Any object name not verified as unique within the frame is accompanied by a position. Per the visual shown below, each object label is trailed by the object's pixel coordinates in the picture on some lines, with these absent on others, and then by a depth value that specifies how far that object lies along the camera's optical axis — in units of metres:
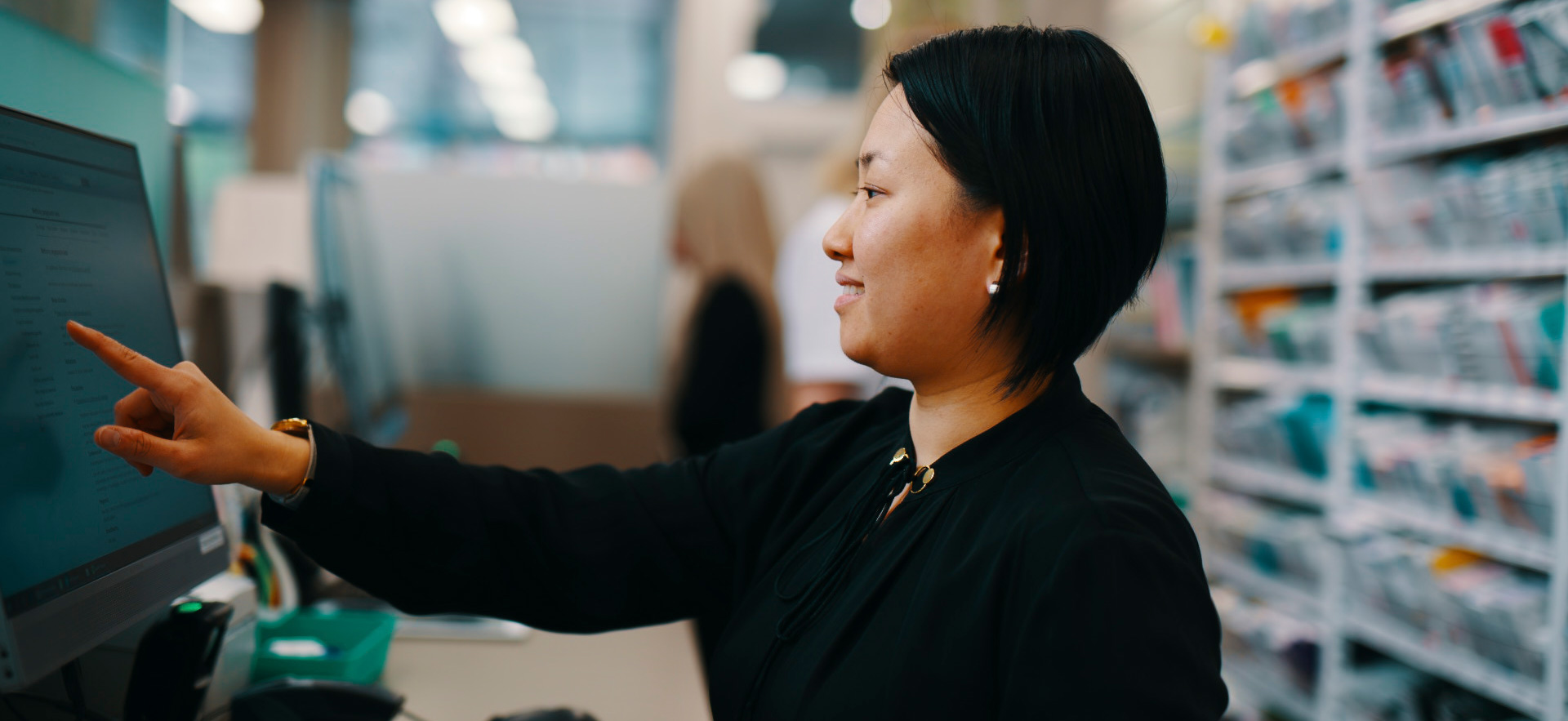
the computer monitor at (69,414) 0.63
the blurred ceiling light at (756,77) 4.11
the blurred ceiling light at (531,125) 6.67
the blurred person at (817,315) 2.11
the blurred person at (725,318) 2.35
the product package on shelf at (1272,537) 2.30
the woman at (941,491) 0.62
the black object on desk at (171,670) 0.79
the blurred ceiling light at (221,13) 4.12
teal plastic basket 1.01
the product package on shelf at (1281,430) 2.27
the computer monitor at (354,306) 1.60
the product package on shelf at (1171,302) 2.83
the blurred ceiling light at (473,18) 4.50
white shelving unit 1.68
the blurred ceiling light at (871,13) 4.08
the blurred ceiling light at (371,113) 6.71
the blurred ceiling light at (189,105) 6.04
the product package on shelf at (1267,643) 2.29
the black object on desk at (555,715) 0.95
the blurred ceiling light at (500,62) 5.21
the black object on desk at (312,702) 0.87
